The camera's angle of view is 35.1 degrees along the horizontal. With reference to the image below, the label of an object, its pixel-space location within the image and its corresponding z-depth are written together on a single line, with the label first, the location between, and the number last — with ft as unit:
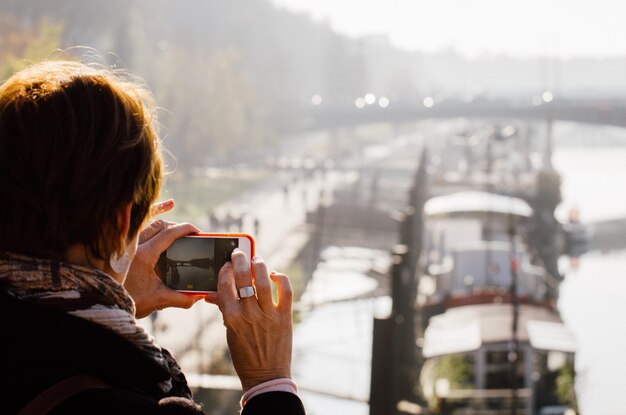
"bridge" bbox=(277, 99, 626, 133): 181.47
